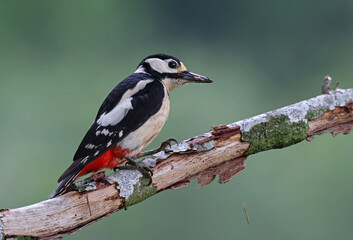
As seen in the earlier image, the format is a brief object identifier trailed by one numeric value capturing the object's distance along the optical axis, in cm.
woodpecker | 455
